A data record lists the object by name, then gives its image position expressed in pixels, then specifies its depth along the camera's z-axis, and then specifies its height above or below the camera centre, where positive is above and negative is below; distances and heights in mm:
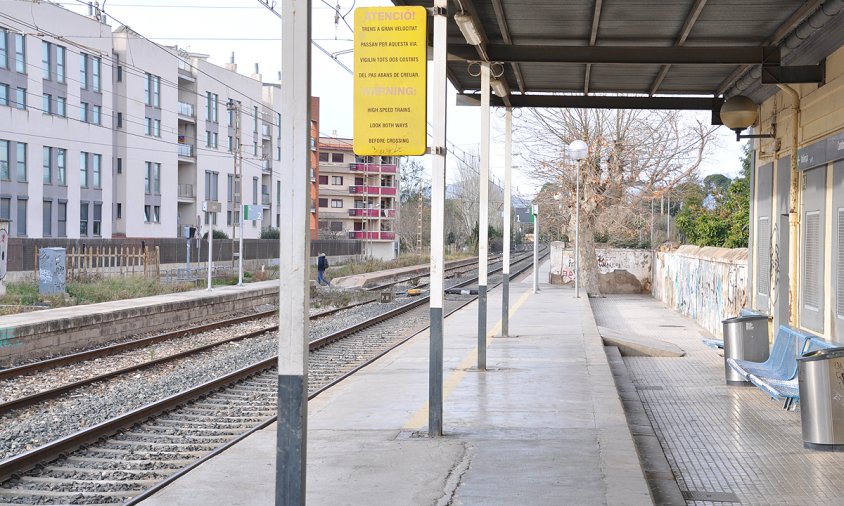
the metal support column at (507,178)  15148 +972
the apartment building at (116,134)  46625 +5919
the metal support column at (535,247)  27869 -204
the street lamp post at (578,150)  23328 +2176
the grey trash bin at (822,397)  7723 -1234
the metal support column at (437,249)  7984 -83
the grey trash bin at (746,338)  11891 -1179
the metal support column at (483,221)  12062 +242
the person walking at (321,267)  36469 -1092
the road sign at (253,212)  33750 +897
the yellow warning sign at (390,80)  7438 +1221
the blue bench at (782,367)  9076 -1381
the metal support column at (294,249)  4469 -51
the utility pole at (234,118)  69225 +8550
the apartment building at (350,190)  95438 +4836
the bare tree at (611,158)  29531 +2547
